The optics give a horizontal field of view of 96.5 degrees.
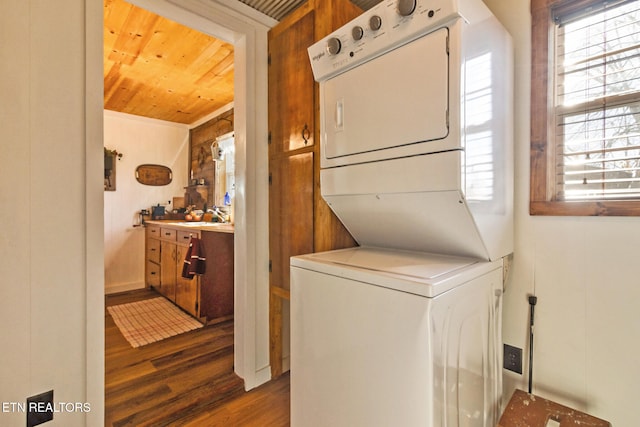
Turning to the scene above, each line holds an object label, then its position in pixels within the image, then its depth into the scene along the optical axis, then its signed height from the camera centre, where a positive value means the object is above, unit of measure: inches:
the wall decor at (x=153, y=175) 167.2 +21.3
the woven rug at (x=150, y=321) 102.7 -45.1
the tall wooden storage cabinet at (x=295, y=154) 61.4 +13.7
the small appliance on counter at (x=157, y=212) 168.7 -1.2
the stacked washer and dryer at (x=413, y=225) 33.7 -2.2
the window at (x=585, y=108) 41.7 +16.3
